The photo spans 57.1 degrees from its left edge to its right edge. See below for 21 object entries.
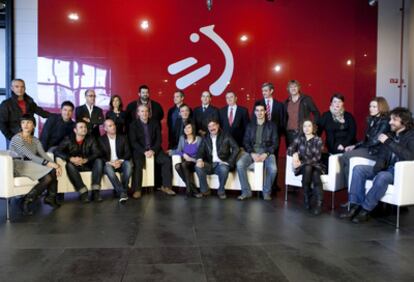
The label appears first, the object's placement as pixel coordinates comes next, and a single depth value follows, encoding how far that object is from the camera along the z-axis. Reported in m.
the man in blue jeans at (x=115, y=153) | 4.84
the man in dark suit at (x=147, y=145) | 5.11
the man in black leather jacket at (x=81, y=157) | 4.65
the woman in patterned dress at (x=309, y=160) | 4.33
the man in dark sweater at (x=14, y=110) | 4.82
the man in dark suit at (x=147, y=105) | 5.52
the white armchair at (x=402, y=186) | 3.60
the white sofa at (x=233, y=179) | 4.91
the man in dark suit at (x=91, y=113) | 5.28
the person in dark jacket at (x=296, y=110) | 5.20
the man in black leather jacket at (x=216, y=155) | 4.95
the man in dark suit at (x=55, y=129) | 5.00
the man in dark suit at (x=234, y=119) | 5.51
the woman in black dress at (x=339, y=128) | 4.84
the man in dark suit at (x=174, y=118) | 5.60
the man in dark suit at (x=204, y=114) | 5.52
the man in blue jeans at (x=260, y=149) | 4.86
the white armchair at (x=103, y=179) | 4.64
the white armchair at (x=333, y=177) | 4.42
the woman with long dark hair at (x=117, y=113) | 5.38
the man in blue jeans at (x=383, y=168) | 3.72
